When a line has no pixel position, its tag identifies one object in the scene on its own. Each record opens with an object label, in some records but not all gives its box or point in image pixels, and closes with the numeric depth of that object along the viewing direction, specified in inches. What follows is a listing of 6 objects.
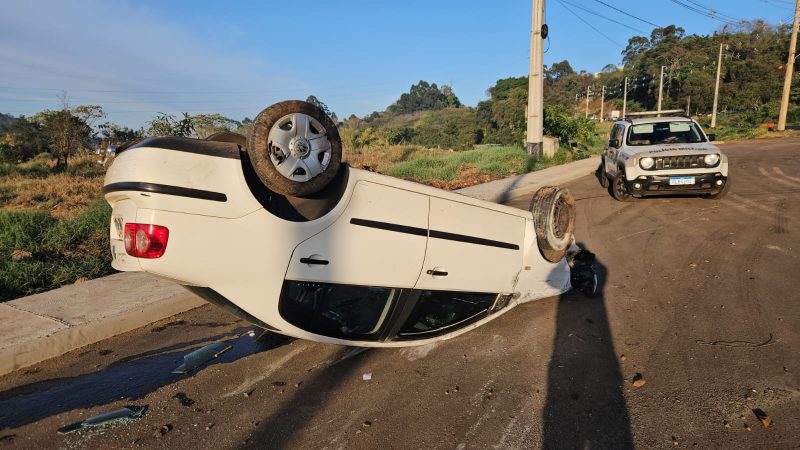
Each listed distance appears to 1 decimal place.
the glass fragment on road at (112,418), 117.3
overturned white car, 102.1
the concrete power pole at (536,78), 732.7
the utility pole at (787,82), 1161.7
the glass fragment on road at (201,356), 147.2
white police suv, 359.9
